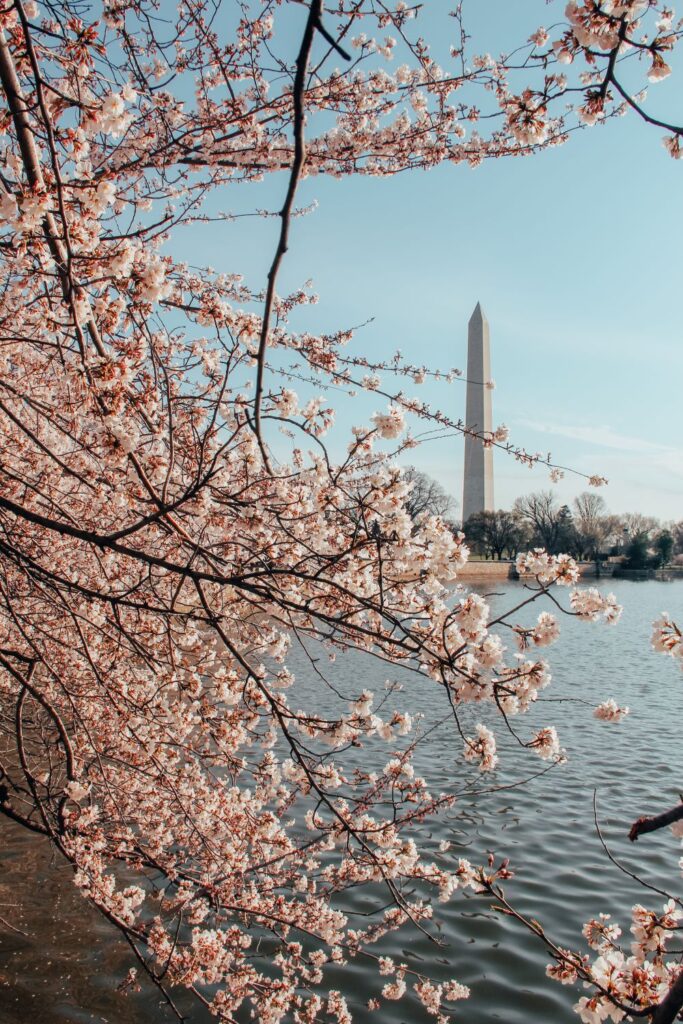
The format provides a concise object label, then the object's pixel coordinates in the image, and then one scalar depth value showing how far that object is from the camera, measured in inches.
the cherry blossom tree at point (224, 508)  99.9
